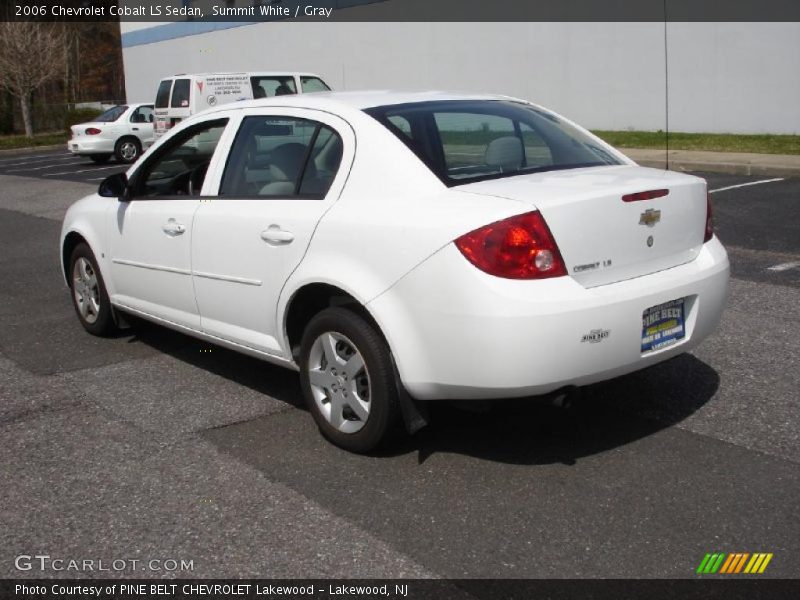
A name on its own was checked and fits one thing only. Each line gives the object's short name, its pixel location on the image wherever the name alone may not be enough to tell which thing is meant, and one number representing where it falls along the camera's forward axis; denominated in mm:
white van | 20547
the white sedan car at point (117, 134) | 25594
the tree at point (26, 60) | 40594
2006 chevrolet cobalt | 3916
